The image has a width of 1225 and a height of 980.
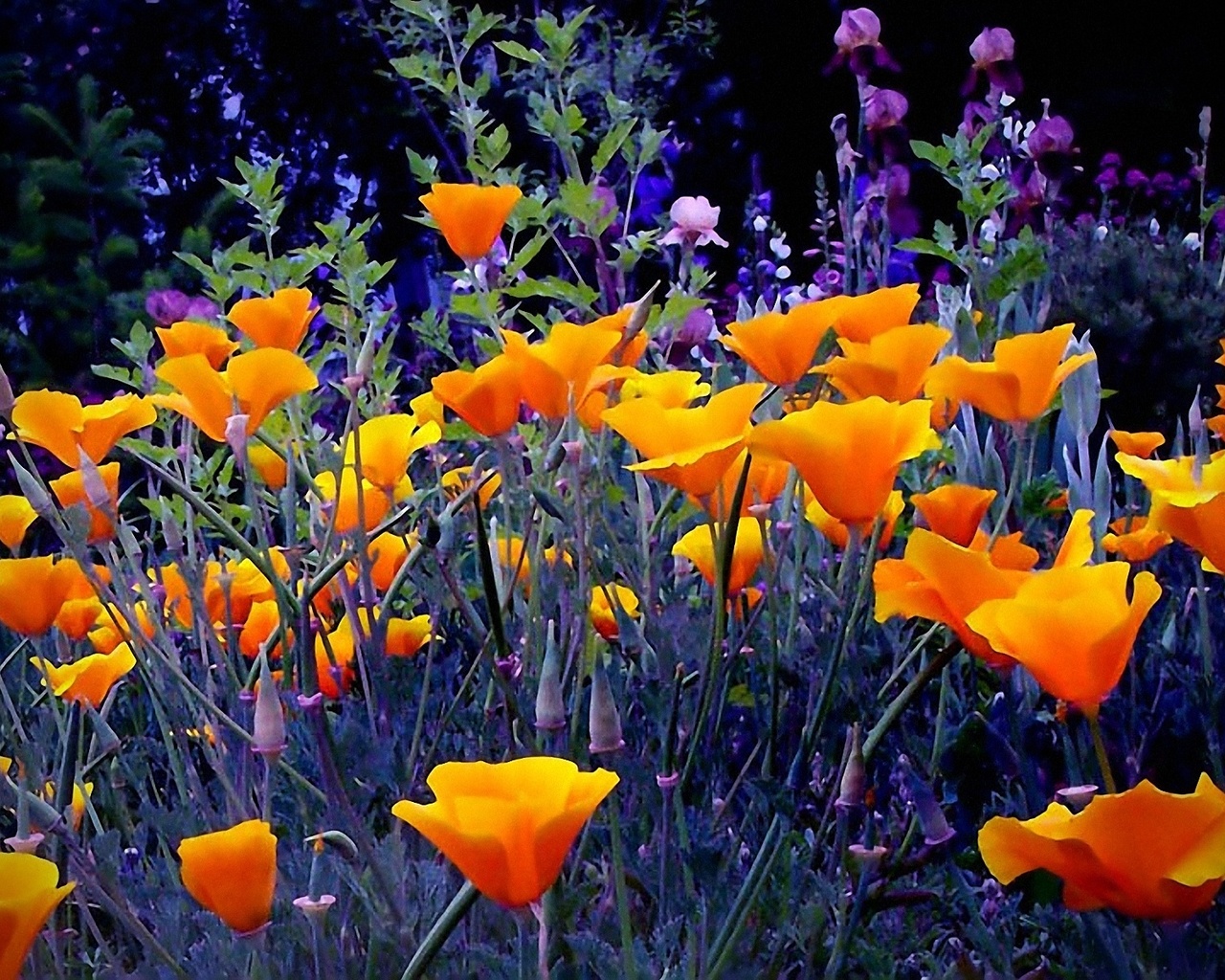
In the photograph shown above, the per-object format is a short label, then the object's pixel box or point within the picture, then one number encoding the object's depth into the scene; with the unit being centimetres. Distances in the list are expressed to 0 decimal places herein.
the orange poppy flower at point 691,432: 83
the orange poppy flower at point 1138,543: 116
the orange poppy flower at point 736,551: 112
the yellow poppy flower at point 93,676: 109
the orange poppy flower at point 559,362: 95
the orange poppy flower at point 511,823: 57
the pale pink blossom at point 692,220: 203
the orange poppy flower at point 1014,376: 90
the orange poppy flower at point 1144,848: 58
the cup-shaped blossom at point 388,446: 122
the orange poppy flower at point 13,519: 119
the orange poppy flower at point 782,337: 95
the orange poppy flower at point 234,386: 99
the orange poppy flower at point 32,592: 105
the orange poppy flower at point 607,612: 123
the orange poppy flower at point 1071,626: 64
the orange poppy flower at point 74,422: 100
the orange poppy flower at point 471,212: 123
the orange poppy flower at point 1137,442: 119
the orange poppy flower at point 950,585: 69
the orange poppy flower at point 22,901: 59
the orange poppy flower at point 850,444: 76
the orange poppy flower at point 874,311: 99
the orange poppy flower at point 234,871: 66
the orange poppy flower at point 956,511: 93
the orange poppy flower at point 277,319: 113
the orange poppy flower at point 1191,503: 74
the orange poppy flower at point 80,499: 108
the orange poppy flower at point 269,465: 144
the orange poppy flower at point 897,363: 91
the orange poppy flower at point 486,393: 95
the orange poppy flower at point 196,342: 114
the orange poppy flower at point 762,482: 103
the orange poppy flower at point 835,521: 108
